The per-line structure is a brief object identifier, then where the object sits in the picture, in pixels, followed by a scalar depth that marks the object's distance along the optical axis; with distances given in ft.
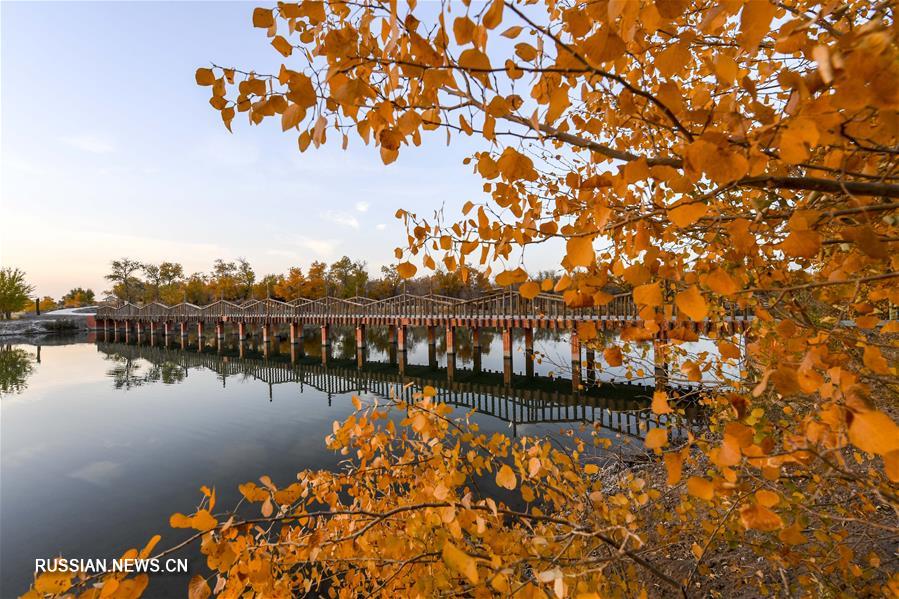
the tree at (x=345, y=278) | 157.08
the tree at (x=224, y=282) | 168.35
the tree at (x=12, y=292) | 159.33
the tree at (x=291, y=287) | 145.89
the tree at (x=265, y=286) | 155.80
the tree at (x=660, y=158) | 2.27
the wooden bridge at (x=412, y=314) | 53.98
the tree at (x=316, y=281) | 147.43
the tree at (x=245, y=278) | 170.30
